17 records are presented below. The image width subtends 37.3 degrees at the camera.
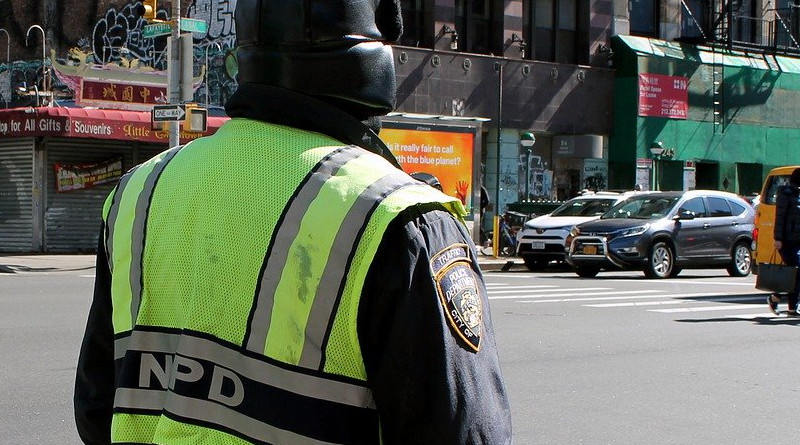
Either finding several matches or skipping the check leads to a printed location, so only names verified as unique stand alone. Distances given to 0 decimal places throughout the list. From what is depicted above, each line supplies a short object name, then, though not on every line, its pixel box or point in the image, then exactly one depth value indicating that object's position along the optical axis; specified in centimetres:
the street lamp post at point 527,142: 2823
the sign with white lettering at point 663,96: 3397
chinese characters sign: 2528
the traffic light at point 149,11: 1992
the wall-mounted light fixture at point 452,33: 3059
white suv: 2341
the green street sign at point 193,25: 2011
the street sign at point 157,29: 2005
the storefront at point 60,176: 2514
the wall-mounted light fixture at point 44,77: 2666
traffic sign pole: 2067
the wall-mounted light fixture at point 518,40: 3209
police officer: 205
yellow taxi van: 1588
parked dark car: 2116
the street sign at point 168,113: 1981
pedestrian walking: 1349
